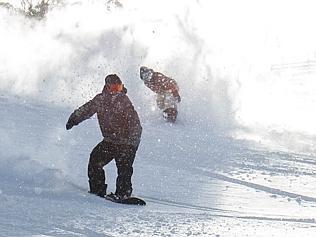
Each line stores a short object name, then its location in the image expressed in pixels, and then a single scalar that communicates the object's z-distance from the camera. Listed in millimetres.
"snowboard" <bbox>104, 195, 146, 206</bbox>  14453
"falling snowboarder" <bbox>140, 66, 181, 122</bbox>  30094
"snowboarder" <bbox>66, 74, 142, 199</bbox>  14609
